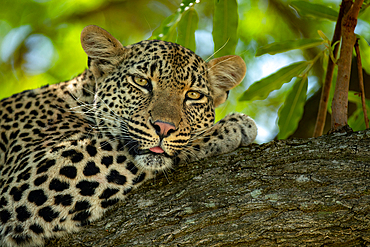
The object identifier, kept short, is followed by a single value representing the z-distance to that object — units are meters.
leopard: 7.50
